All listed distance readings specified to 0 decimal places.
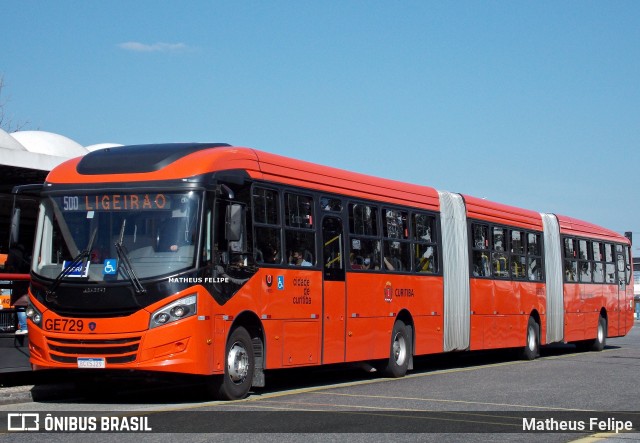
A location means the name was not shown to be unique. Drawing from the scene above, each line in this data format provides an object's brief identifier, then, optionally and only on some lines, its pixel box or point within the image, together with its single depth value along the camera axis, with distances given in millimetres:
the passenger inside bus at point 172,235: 13156
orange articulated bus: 12977
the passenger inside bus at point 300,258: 15539
